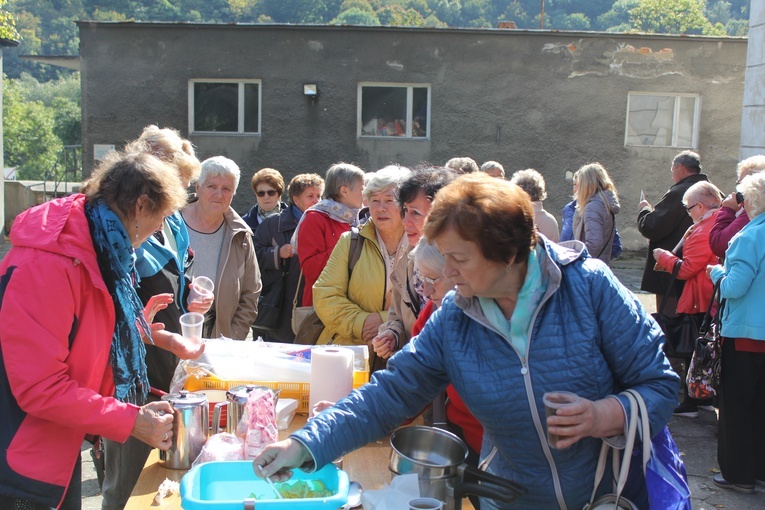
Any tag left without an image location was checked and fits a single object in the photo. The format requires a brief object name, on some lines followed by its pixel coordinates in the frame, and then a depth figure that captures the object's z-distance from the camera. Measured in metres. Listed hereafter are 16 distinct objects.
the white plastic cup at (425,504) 1.81
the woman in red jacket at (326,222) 4.80
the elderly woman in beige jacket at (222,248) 4.18
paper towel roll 2.74
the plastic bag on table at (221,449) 2.32
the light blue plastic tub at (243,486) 1.79
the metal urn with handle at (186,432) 2.40
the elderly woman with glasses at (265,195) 6.47
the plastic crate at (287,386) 2.88
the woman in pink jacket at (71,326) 2.12
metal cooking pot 1.89
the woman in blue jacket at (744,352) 4.33
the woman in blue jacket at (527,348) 1.91
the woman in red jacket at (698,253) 5.60
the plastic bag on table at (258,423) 2.36
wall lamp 13.93
